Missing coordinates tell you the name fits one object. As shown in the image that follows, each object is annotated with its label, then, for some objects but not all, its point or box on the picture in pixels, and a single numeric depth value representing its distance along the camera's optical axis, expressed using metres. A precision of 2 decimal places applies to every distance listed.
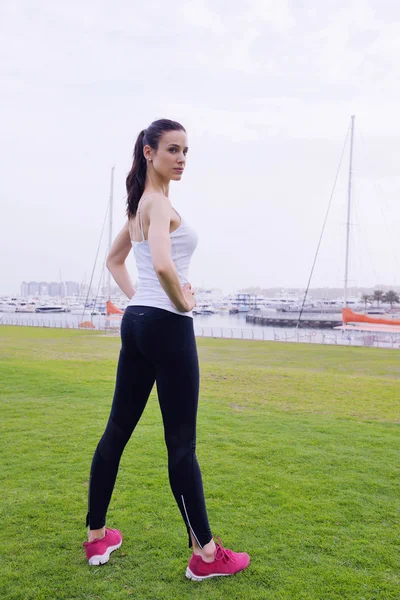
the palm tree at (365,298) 111.93
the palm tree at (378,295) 108.29
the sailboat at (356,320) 22.89
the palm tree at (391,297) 106.13
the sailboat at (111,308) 30.77
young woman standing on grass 2.19
